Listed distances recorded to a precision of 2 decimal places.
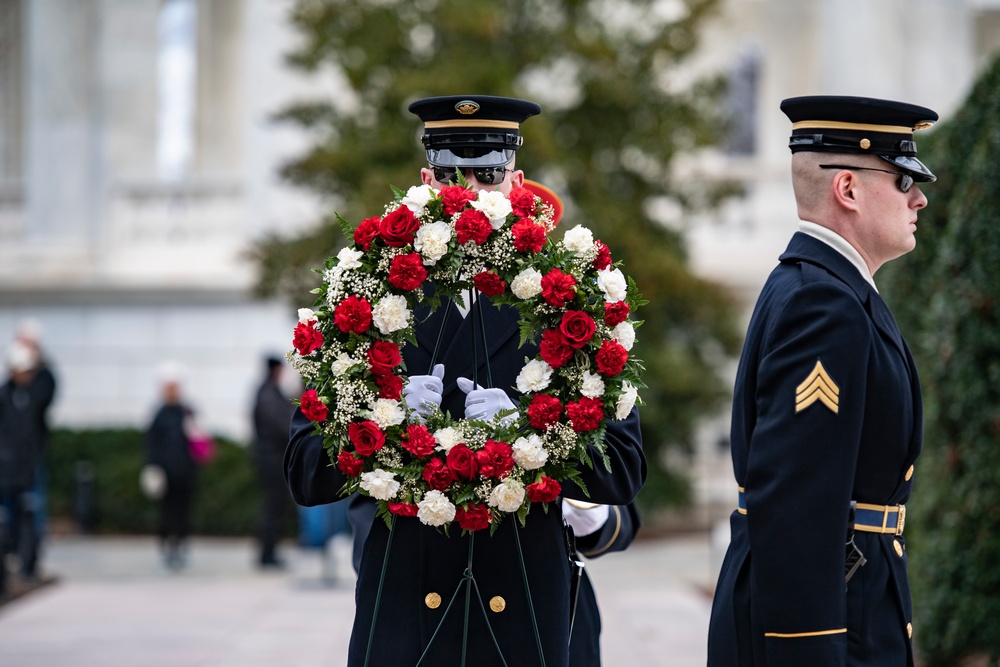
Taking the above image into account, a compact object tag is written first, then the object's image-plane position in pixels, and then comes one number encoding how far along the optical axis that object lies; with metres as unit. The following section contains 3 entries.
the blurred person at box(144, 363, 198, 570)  26.23
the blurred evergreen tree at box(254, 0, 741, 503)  26.83
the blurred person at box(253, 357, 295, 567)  25.48
